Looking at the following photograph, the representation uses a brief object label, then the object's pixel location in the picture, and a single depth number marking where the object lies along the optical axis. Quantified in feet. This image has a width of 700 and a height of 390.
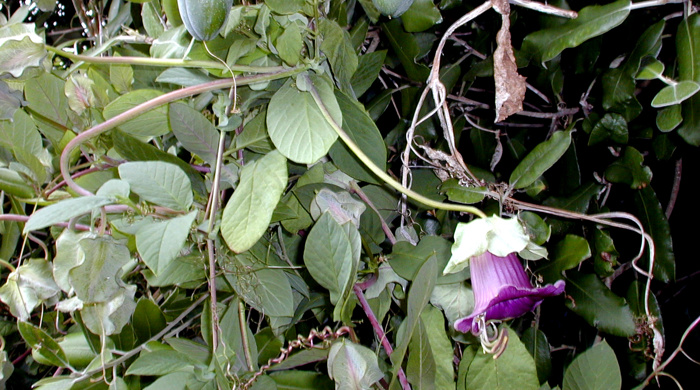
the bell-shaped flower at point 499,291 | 1.20
